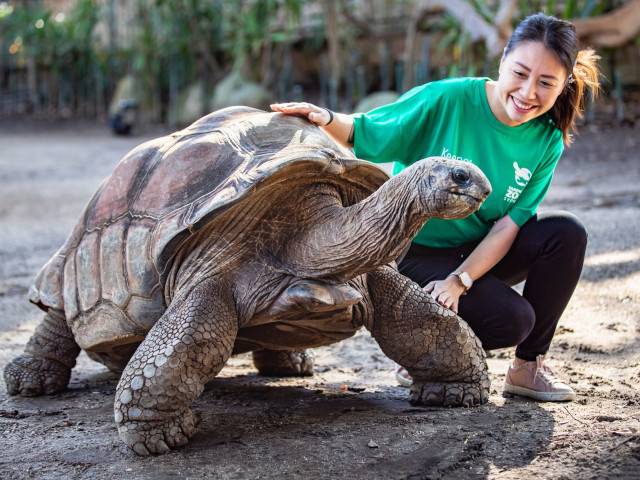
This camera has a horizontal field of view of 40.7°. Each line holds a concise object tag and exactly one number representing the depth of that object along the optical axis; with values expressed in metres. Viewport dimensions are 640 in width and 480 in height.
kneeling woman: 2.95
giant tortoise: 2.45
